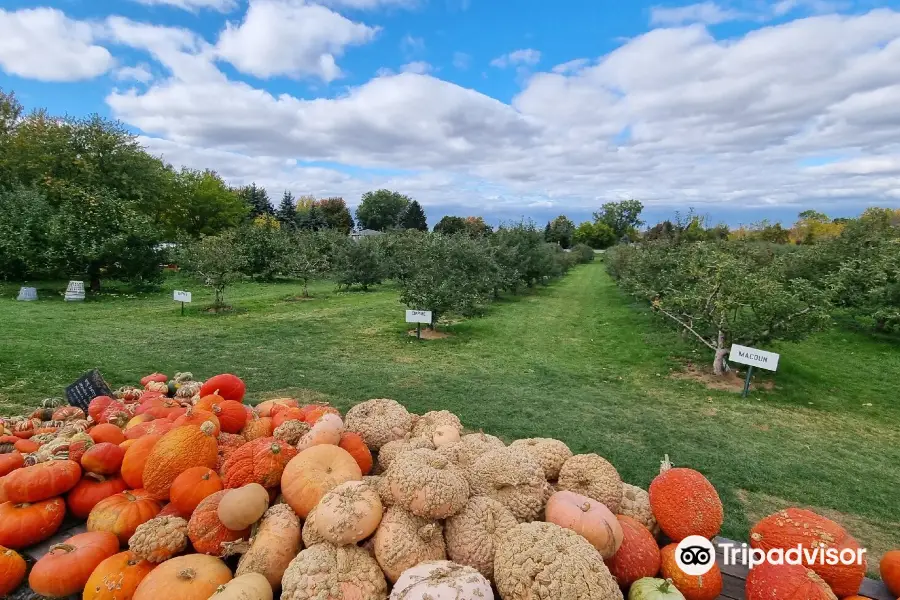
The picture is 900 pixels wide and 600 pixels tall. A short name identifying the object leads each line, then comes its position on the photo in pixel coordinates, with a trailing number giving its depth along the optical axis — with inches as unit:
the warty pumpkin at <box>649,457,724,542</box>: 93.7
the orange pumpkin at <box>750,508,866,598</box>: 85.5
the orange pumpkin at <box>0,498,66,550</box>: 96.6
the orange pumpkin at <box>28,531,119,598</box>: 87.8
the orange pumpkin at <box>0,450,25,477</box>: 110.8
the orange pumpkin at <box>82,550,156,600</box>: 83.5
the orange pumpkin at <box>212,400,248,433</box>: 133.6
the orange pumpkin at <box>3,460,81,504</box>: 99.9
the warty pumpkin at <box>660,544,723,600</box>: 84.6
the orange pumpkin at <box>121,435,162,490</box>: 109.0
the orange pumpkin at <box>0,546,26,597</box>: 90.4
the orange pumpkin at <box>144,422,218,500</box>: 102.7
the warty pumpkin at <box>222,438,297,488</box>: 98.3
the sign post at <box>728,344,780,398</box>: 296.7
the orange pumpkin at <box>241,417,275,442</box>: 127.1
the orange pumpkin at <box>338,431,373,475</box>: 109.3
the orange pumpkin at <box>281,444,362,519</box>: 92.2
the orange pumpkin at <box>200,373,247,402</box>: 152.3
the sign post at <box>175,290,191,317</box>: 516.4
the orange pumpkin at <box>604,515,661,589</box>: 87.1
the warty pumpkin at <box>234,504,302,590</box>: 81.7
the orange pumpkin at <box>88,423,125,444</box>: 123.9
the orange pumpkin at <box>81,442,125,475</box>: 109.0
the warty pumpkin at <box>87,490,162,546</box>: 97.9
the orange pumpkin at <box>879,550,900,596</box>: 90.6
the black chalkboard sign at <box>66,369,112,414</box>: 171.9
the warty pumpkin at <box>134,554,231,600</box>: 78.9
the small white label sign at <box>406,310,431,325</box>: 439.5
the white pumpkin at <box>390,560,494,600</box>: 69.1
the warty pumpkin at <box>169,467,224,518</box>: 96.6
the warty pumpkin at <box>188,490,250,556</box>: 88.0
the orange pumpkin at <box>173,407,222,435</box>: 118.8
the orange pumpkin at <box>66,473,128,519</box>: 106.9
